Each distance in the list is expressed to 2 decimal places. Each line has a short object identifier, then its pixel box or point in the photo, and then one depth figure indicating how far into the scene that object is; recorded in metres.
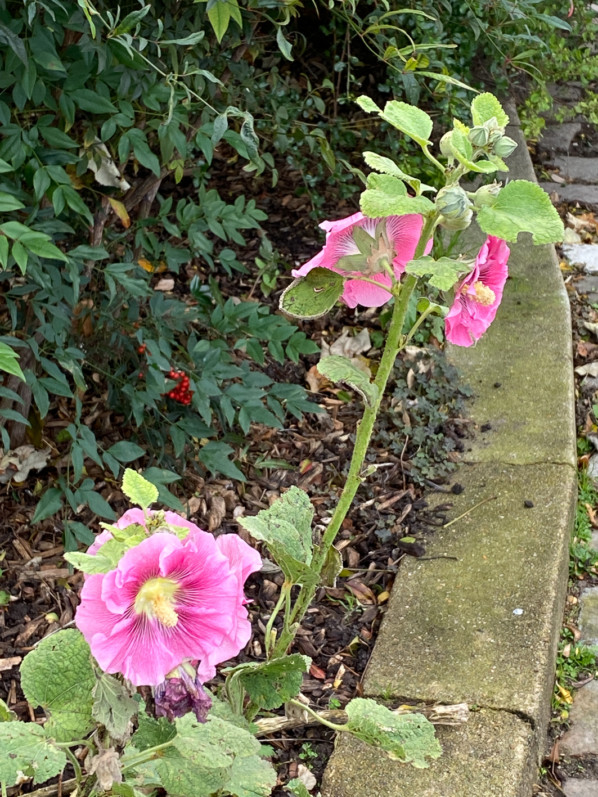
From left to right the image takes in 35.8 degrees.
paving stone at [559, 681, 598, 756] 1.95
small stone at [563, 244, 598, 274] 3.66
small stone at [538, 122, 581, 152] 4.55
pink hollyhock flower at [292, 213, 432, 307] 1.16
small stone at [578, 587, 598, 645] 2.23
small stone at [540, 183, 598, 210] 4.08
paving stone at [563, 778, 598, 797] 1.85
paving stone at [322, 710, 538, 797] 1.57
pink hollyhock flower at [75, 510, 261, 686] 0.94
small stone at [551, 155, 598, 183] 4.31
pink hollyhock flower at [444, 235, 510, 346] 1.13
